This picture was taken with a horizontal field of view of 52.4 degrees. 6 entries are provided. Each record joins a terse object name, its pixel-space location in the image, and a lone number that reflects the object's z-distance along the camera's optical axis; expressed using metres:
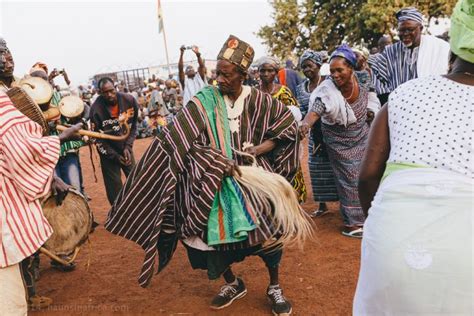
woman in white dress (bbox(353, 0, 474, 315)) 1.42
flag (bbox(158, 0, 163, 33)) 16.64
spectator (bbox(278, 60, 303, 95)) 9.60
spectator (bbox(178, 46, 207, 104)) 9.55
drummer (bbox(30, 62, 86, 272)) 5.56
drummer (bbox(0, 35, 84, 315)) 2.40
